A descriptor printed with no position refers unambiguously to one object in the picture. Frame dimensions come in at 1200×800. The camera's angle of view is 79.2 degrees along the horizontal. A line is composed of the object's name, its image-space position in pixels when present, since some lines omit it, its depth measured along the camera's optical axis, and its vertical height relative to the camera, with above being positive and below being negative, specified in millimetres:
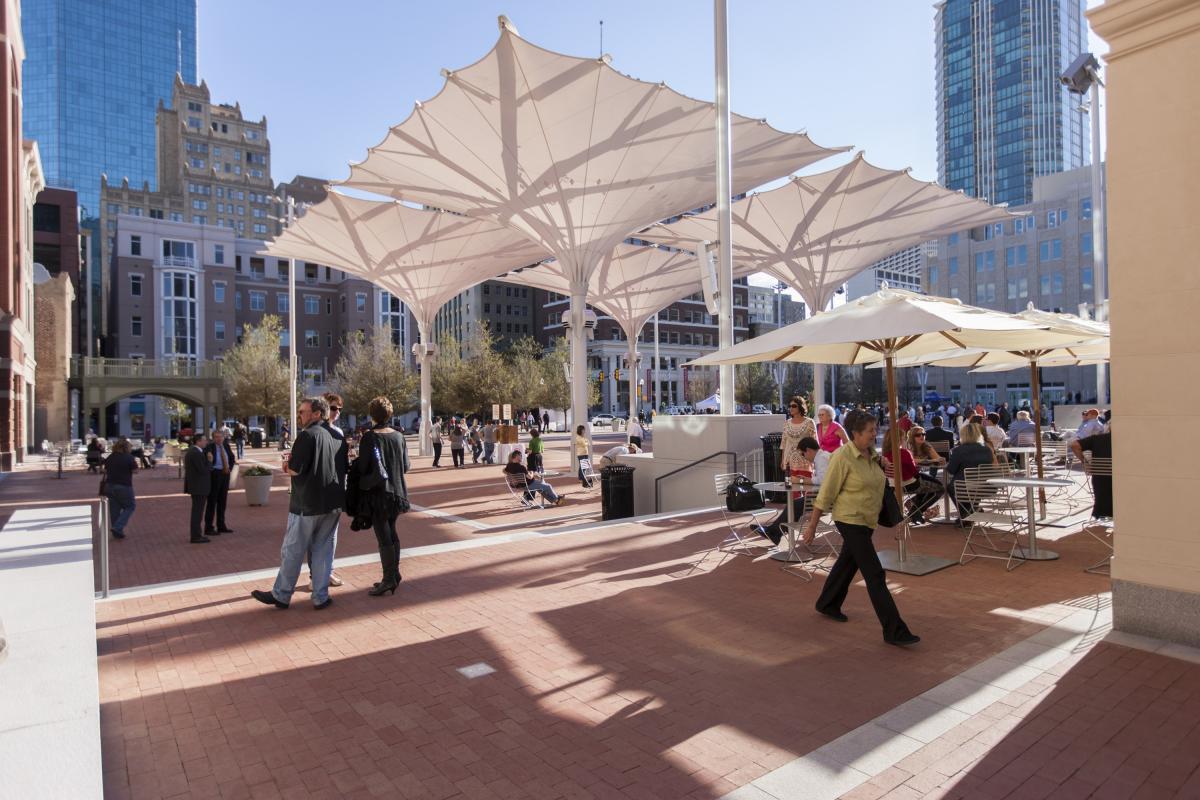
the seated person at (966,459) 9328 -855
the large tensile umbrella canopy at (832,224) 25828 +6734
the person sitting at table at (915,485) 9078 -1296
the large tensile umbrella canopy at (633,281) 36750 +6145
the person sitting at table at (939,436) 12984 -769
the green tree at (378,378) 45000 +1318
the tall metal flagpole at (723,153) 13188 +4402
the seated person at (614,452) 13991 -1327
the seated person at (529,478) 14758 -1657
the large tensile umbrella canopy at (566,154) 16547 +6588
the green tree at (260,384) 44344 +967
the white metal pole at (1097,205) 24938 +6705
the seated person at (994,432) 13305 -737
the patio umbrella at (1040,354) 8875 +684
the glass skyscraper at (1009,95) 127375 +54048
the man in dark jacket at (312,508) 6641 -1003
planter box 15688 -1949
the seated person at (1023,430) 15523 -821
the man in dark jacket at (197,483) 11062 -1268
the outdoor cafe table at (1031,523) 7867 -1491
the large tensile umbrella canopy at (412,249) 27531 +6231
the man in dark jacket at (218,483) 11844 -1366
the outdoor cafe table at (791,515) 8242 -1385
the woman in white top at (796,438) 8594 -543
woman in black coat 6973 -783
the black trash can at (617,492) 12672 -1687
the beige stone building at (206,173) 105000 +34806
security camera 24422 +11122
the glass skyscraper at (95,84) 138125 +63039
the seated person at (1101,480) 8750 -1073
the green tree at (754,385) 60781 +837
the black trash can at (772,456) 12484 -1061
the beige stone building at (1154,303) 5234 +648
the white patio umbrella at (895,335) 7211 +667
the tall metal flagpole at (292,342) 30747 +2438
